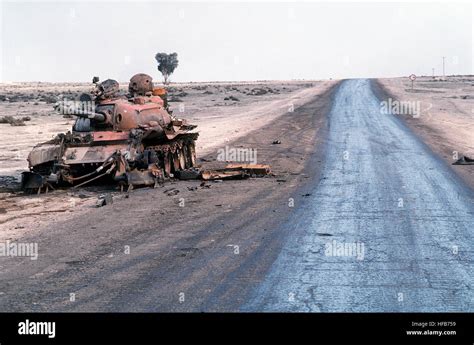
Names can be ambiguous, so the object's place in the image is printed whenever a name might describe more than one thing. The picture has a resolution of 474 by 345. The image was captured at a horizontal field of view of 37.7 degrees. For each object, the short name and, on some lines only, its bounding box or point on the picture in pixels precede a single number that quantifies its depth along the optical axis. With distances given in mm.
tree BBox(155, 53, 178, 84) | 127875
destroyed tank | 18375
